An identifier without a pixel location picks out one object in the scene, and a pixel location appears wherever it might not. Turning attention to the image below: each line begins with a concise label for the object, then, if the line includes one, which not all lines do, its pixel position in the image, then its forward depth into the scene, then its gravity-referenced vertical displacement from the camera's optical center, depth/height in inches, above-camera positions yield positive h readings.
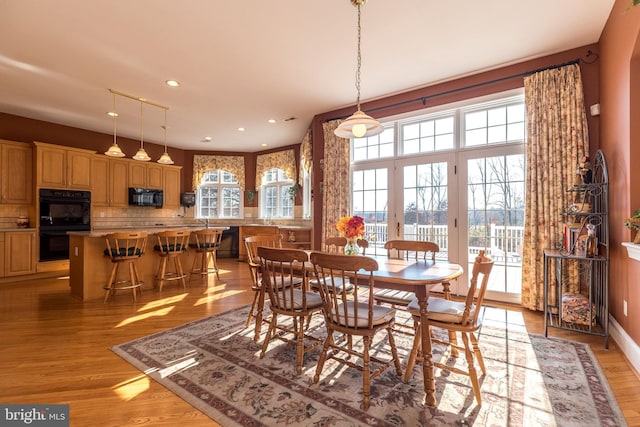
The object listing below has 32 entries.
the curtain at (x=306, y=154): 226.7 +51.0
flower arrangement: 98.8 -4.1
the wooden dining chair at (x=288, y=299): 83.1 -27.2
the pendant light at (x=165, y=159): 195.3 +37.5
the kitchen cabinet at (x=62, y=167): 204.1 +35.6
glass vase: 102.0 -11.3
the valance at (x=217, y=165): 318.0 +54.8
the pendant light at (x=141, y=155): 182.2 +37.3
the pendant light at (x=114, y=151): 172.2 +37.6
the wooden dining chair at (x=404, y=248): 102.3 -13.1
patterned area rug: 66.3 -45.8
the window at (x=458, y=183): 146.3 +17.9
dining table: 71.9 -17.3
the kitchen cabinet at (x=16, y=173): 195.6 +28.7
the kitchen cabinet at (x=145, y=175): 263.7 +37.4
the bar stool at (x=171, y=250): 174.4 -21.5
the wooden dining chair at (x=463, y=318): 69.6 -26.5
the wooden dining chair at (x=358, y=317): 70.2 -27.4
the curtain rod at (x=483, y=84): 128.3 +67.6
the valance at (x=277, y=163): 294.2 +55.2
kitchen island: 152.2 -27.3
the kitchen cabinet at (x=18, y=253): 189.2 -25.7
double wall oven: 204.4 -2.6
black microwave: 261.6 +16.5
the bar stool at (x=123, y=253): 150.3 -20.7
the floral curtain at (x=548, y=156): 126.8 +26.6
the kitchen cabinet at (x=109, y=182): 238.4 +28.1
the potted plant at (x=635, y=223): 84.2 -2.2
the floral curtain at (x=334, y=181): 193.2 +23.2
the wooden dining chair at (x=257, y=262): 106.3 -18.2
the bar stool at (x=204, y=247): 195.1 -22.1
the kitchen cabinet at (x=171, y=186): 289.6 +28.7
